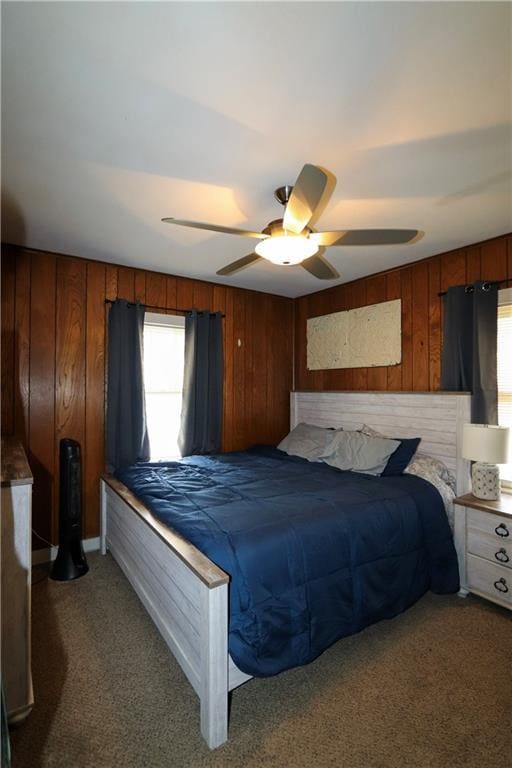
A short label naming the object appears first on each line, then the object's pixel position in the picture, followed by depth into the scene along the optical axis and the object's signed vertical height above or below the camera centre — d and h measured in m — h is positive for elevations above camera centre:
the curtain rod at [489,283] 2.63 +0.77
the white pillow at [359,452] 2.83 -0.53
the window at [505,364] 2.63 +0.18
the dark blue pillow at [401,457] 2.76 -0.54
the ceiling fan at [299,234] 1.62 +0.78
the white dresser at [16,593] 1.41 -0.82
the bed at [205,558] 1.42 -0.88
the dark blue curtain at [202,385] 3.62 +0.03
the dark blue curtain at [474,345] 2.66 +0.33
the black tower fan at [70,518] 2.67 -0.98
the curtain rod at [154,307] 3.29 +0.79
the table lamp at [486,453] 2.33 -0.43
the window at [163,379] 3.52 +0.09
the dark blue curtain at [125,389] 3.21 -0.01
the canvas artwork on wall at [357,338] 3.42 +0.53
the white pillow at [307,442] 3.37 -0.53
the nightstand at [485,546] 2.19 -1.01
